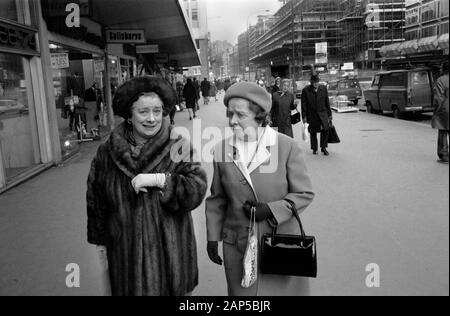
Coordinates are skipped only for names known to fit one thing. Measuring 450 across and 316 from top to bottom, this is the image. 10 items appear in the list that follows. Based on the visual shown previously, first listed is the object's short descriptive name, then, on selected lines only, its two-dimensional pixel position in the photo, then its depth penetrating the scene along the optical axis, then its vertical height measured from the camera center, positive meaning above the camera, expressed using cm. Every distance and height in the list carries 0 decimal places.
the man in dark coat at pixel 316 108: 838 -62
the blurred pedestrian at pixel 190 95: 1639 -55
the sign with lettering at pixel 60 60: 912 +50
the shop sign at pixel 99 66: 1319 +50
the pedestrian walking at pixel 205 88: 2597 -56
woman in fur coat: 205 -50
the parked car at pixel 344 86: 2058 -67
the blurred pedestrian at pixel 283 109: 827 -61
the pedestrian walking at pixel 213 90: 3642 -92
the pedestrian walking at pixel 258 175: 208 -44
